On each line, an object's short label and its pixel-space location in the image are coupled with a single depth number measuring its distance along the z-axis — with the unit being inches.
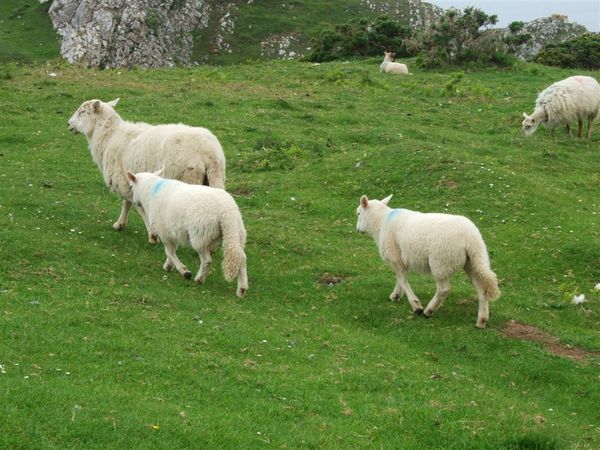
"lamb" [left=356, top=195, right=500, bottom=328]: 447.8
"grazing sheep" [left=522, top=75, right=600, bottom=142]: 1008.2
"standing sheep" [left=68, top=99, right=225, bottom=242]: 578.9
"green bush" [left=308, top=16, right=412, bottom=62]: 1973.4
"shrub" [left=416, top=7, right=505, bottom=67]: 1624.0
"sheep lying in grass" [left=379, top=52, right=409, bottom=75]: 1549.0
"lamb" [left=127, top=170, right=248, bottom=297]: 464.1
